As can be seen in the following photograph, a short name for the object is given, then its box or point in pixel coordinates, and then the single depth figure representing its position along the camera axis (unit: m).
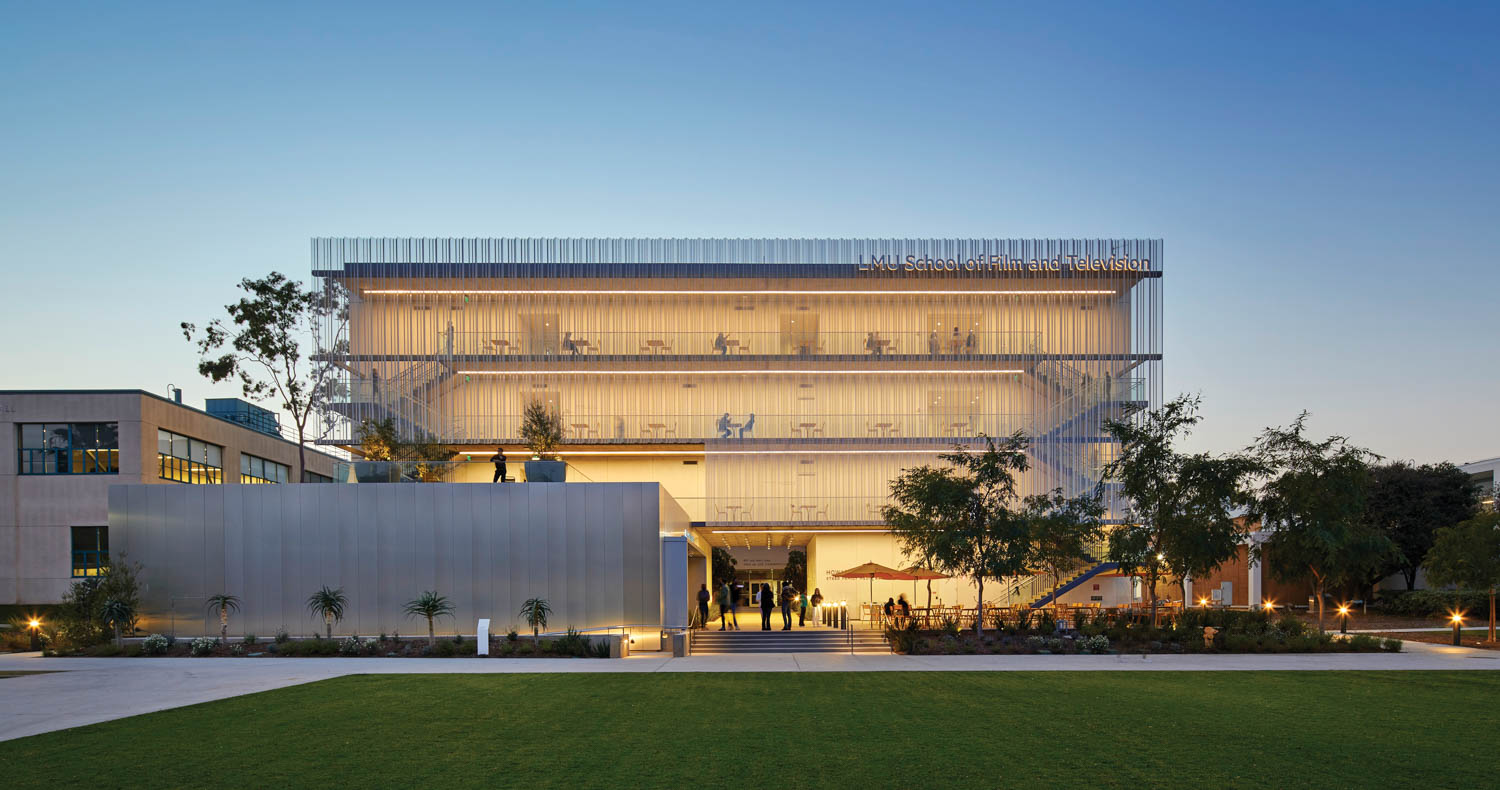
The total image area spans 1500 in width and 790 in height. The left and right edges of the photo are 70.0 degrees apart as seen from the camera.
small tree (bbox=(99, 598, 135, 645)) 29.05
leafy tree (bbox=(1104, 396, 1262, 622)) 31.88
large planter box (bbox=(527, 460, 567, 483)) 32.16
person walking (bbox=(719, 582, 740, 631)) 36.06
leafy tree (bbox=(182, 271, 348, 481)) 42.69
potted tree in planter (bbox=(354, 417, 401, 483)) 32.09
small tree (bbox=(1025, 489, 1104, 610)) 31.88
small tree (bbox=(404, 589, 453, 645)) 29.52
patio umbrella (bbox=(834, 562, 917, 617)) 35.62
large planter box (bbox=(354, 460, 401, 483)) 32.06
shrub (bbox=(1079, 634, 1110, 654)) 29.41
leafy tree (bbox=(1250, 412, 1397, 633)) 31.59
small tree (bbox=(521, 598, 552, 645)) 29.91
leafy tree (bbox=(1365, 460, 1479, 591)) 49.16
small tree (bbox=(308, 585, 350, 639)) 30.48
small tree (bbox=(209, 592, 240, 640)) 30.11
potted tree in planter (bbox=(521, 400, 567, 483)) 32.19
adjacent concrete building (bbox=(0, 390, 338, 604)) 41.31
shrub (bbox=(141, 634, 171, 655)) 28.66
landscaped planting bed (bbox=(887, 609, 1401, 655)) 29.53
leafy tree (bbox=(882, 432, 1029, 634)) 31.59
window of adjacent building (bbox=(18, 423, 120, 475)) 41.94
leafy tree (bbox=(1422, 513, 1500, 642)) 29.94
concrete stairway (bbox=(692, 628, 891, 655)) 31.61
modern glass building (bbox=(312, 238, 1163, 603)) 46.72
